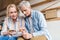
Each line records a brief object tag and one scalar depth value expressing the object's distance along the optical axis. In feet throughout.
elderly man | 5.57
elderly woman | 5.83
